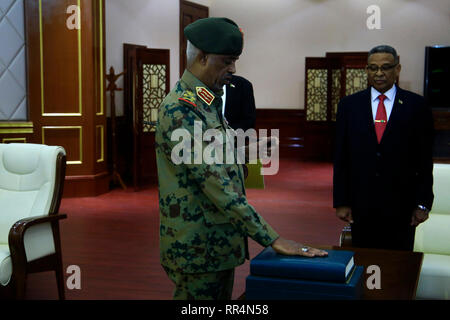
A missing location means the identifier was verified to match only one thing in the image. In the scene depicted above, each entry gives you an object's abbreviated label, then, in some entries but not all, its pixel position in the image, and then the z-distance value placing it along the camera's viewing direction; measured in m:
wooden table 1.82
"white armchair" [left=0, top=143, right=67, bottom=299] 3.22
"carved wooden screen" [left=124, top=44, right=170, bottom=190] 7.74
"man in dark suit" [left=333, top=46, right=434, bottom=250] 2.70
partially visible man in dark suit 4.24
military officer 1.63
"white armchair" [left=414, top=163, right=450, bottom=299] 3.07
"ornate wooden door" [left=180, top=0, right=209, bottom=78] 10.00
